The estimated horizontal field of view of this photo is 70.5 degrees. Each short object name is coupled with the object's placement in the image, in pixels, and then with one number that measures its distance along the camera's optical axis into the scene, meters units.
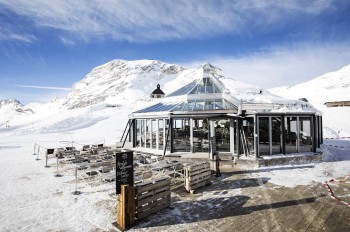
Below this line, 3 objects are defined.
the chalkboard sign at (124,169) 6.45
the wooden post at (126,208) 6.17
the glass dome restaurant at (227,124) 13.99
